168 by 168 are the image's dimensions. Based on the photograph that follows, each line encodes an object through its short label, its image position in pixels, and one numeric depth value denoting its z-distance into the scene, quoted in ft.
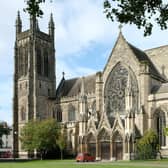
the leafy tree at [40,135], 179.76
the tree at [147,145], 145.39
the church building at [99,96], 158.23
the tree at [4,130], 233.54
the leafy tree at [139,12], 34.50
